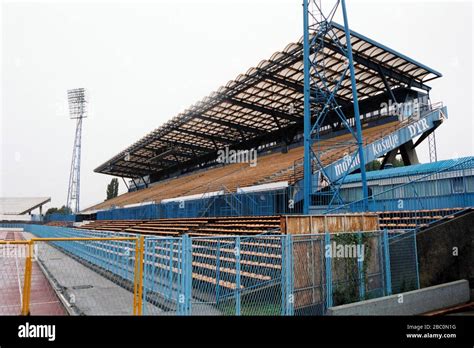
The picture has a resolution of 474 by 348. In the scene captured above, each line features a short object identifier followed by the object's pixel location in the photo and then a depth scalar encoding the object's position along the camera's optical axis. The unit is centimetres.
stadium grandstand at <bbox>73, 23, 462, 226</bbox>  1866
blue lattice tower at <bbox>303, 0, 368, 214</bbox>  1415
